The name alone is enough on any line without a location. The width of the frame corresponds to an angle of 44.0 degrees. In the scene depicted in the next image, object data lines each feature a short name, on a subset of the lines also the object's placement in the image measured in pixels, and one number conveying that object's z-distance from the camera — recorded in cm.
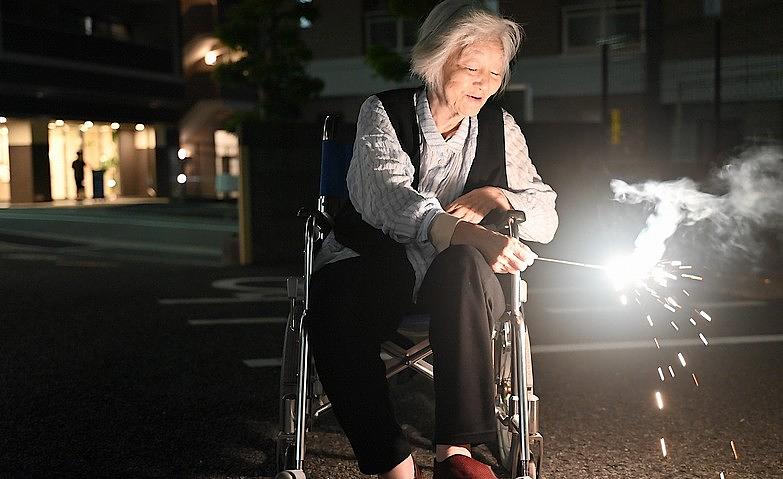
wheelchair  279
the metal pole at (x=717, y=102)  1015
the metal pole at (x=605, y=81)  1155
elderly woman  263
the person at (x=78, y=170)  3092
